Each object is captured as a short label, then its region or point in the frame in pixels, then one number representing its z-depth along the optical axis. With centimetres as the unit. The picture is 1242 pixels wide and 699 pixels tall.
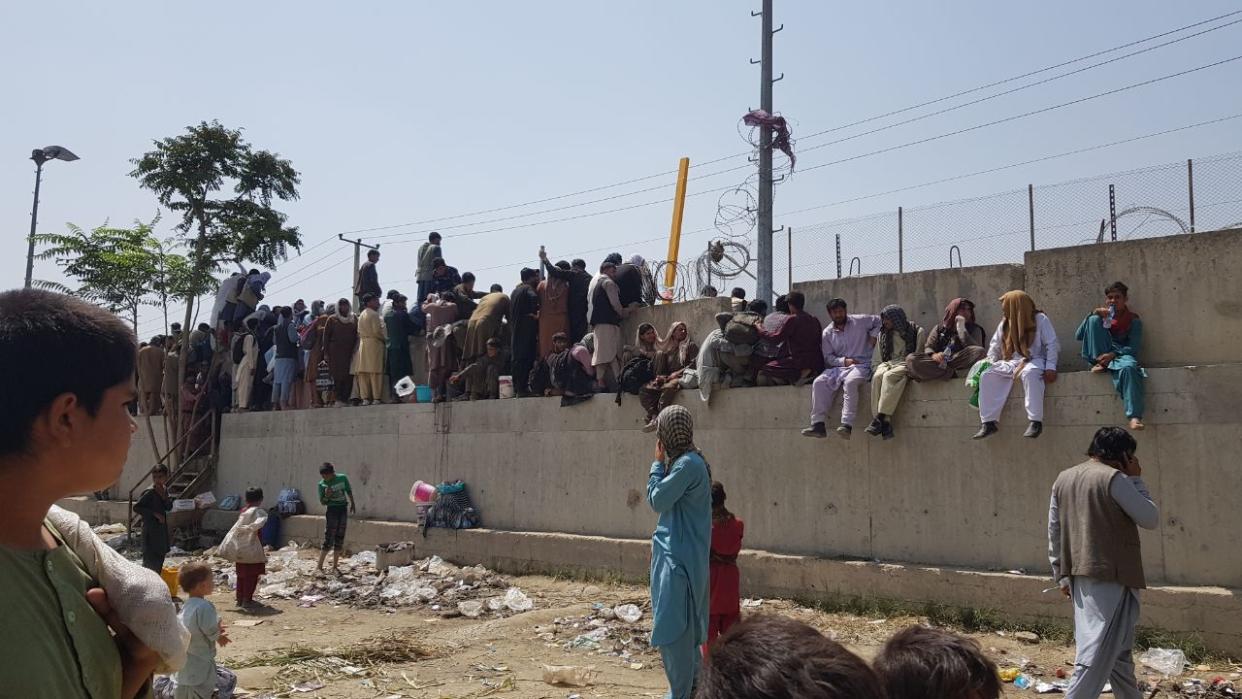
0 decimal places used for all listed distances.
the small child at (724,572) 636
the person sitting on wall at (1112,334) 808
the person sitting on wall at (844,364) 938
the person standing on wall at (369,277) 1741
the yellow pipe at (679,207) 1672
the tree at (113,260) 1895
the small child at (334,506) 1341
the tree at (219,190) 1892
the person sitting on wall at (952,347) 890
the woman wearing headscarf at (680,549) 529
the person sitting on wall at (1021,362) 827
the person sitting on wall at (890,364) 909
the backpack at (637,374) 1155
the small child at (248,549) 1134
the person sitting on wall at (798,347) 1009
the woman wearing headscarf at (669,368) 1112
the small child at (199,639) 568
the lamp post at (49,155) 1653
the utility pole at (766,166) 1342
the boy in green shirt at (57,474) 156
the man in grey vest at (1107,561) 511
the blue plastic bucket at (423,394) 1524
